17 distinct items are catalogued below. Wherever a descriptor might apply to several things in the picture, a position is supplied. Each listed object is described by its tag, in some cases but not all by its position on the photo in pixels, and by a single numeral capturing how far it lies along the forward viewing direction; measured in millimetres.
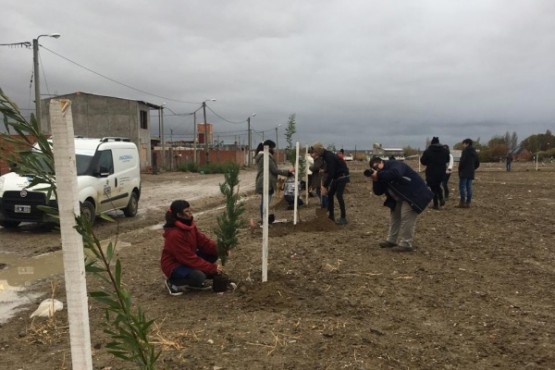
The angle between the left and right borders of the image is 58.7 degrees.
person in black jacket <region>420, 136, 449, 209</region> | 12297
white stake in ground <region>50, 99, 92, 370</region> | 1779
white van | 10320
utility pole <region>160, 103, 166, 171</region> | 46812
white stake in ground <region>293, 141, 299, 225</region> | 9695
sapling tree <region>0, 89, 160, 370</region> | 1673
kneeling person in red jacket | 5438
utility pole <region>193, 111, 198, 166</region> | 49662
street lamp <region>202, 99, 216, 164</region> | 47459
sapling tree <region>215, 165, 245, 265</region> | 5988
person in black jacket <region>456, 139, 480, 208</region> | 12680
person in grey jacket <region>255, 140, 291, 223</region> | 9809
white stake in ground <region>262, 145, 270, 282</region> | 5529
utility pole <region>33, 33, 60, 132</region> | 19703
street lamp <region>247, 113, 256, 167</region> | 62475
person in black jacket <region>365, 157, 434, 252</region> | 7543
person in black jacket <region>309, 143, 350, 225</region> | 10375
